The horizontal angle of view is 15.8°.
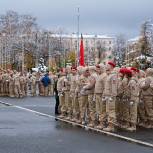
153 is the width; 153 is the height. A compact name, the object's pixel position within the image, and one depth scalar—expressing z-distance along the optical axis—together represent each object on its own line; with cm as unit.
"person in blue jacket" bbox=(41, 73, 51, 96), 3944
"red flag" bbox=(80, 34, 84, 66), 2352
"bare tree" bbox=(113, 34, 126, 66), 12900
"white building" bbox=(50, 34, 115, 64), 13392
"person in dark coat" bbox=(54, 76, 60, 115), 2170
